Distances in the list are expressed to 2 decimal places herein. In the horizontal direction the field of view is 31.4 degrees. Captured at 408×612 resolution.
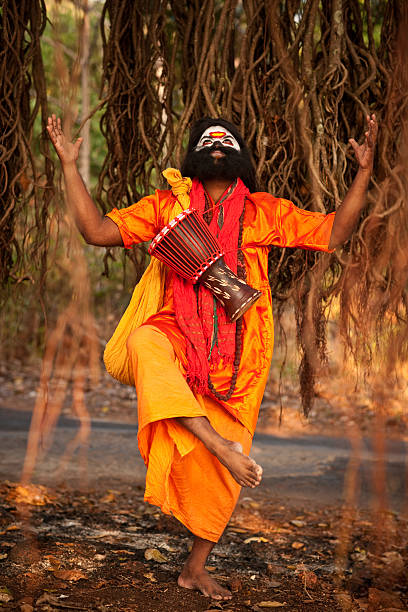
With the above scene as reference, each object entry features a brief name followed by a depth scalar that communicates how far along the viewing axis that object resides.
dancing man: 2.72
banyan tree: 3.75
